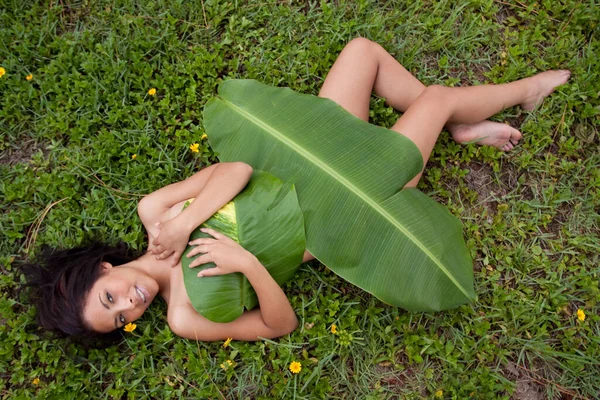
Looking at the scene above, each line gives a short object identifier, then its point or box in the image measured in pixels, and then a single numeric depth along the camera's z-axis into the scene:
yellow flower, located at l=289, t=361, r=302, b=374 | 2.38
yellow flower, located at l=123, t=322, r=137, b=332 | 2.38
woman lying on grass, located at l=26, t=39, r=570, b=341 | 2.20
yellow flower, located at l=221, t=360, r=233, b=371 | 2.42
